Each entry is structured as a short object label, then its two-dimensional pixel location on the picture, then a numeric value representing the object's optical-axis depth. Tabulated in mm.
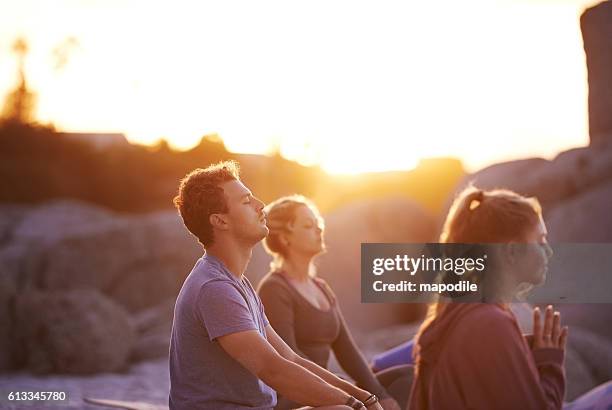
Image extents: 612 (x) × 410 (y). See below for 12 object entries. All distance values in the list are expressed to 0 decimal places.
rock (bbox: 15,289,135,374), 7801
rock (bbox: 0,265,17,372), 8156
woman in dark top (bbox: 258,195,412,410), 4219
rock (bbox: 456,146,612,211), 9742
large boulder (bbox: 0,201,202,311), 11188
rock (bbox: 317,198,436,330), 11391
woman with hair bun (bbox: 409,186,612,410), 2404
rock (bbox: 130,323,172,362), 8609
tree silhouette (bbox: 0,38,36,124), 20156
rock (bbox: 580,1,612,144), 9148
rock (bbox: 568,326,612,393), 6828
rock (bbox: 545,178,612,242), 8859
